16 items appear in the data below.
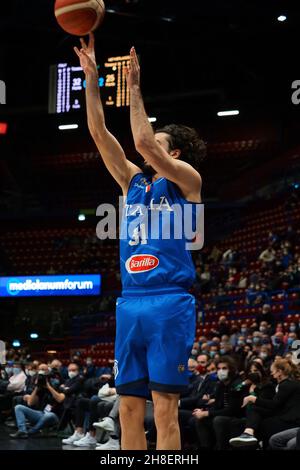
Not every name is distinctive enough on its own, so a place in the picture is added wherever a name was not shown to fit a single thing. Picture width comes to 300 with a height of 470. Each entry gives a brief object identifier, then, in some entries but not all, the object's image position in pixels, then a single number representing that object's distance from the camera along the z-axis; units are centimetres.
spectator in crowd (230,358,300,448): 753
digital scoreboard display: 1520
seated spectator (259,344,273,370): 1030
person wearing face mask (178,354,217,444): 900
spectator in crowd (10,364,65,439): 1121
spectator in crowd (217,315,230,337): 1531
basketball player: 355
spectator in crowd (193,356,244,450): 843
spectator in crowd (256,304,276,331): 1479
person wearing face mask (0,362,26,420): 1352
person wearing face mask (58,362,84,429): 1122
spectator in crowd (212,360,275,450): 802
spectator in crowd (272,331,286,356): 1139
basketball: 418
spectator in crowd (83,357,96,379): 1213
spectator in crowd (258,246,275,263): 1800
